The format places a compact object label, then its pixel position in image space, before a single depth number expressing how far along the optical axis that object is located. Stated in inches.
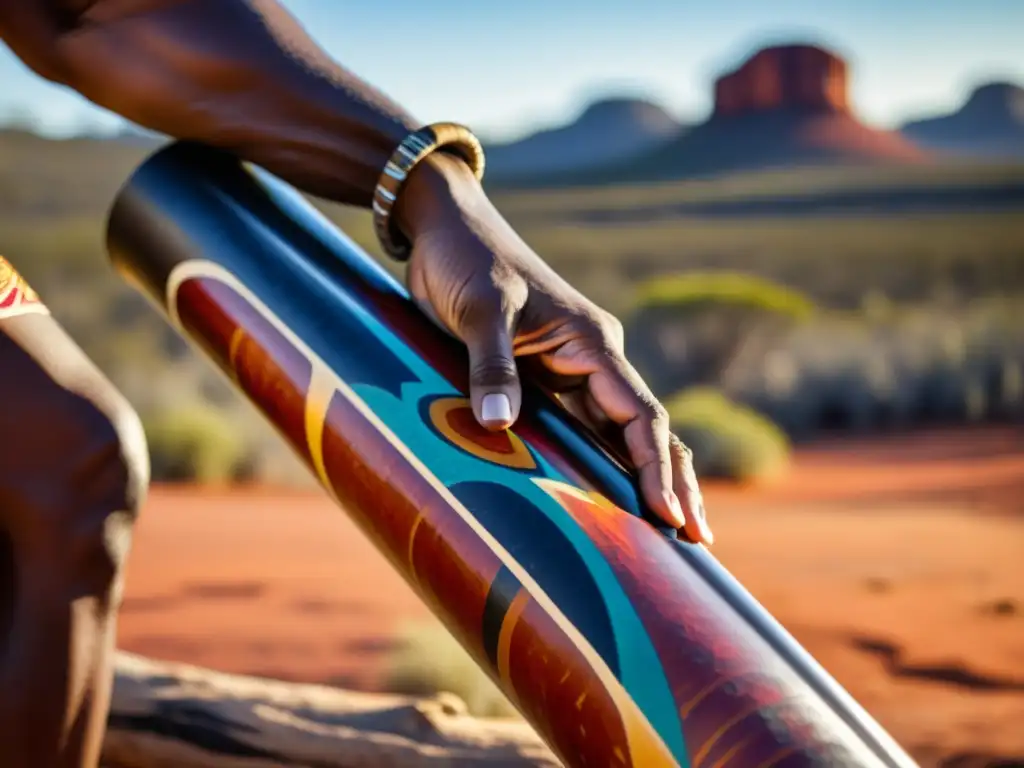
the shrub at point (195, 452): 321.7
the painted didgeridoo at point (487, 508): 40.7
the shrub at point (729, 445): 311.9
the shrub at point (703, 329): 471.8
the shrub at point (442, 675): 134.3
